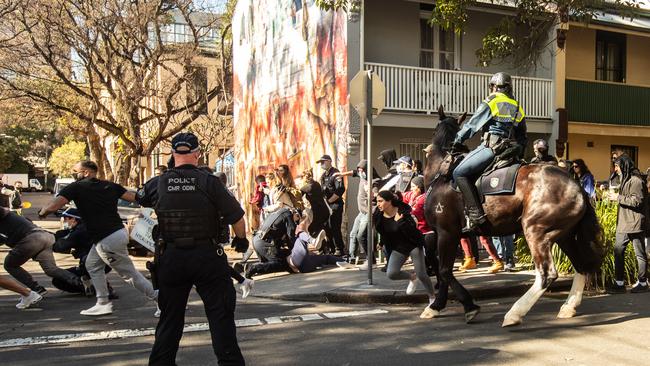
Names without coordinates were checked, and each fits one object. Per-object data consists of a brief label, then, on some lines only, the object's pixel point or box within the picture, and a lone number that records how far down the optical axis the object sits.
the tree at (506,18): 11.69
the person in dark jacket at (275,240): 10.56
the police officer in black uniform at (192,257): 4.46
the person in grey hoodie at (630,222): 8.82
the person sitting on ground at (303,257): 10.61
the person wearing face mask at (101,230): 7.69
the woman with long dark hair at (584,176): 11.23
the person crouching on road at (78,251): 9.08
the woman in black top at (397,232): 7.92
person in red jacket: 8.76
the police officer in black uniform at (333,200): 12.70
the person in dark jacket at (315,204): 11.88
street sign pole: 8.80
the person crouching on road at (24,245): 8.50
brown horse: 6.75
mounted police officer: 7.00
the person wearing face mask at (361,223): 11.22
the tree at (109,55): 21.50
